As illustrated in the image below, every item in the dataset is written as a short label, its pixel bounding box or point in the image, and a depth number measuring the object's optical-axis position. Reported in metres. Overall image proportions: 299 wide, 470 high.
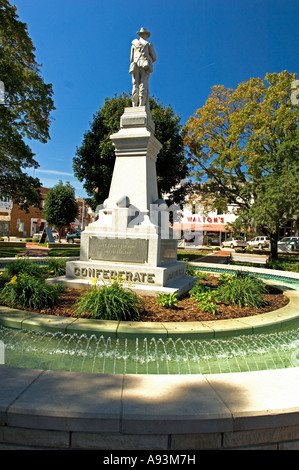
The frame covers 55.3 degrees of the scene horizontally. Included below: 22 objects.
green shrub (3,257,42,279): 6.77
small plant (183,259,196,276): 9.21
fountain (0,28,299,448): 1.90
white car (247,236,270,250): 36.50
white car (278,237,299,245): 38.07
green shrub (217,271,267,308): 5.80
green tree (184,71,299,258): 14.94
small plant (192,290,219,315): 5.18
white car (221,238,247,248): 36.12
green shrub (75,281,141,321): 4.53
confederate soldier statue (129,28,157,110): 7.81
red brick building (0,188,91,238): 49.84
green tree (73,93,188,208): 18.78
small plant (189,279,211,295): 6.45
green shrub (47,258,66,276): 8.00
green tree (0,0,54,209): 13.98
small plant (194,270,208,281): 8.96
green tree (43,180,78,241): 39.97
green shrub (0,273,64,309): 5.13
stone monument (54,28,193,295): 6.50
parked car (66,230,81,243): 38.03
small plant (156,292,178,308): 5.29
